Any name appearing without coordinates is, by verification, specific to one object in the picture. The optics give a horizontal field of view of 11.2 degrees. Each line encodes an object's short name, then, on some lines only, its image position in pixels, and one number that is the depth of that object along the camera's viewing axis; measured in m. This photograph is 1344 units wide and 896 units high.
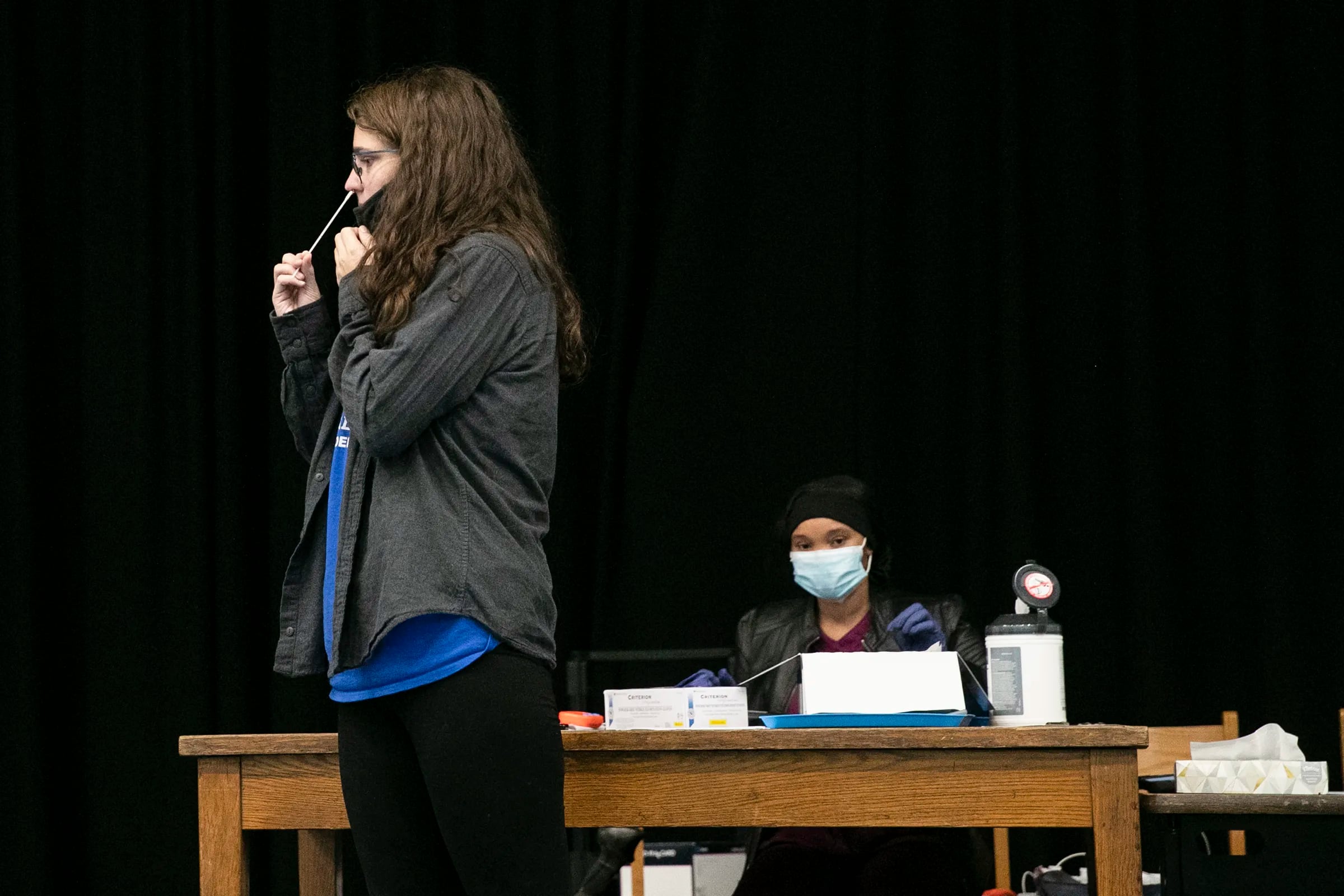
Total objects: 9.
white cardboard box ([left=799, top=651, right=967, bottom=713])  11.64
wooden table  11.47
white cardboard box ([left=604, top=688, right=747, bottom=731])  11.73
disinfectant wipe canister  11.67
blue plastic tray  11.64
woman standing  11.08
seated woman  12.74
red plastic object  11.87
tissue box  11.58
